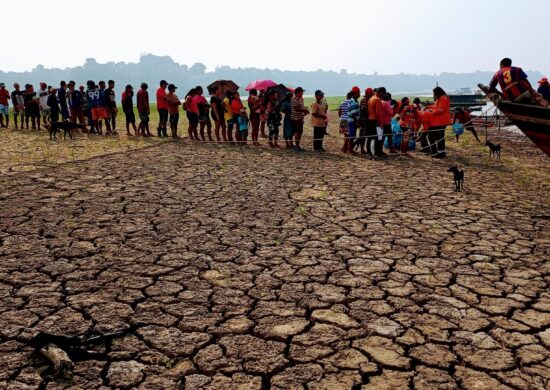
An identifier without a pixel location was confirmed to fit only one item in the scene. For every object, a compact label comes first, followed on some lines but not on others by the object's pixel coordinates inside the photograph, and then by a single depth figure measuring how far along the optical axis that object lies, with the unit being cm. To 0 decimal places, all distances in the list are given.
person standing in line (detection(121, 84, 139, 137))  1377
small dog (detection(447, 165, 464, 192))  829
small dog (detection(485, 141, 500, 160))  1221
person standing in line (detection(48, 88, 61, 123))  1561
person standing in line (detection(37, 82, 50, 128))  1614
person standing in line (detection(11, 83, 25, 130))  1708
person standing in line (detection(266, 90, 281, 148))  1281
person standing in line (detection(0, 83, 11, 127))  1652
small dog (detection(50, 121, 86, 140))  1493
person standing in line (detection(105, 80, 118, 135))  1444
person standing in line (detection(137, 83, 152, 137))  1379
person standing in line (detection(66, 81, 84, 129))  1546
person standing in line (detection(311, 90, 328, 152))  1214
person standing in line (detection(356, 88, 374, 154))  1166
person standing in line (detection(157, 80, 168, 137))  1366
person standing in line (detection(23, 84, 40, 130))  1672
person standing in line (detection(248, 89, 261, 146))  1362
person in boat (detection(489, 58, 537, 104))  845
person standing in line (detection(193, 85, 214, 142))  1347
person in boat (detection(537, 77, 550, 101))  1352
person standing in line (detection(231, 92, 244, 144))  1307
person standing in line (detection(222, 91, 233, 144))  1312
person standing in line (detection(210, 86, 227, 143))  1343
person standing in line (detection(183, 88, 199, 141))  1366
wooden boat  808
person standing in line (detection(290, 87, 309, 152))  1217
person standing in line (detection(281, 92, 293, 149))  1249
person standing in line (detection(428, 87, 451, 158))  1097
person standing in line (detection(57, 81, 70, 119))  1563
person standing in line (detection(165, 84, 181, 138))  1360
